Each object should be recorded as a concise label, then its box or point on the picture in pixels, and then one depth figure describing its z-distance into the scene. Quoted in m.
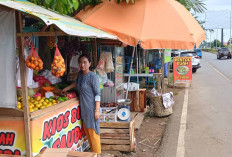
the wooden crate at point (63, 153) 2.61
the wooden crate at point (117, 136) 4.87
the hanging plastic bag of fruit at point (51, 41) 5.04
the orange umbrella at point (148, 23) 4.56
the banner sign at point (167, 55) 11.27
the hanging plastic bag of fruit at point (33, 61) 3.02
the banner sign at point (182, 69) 12.16
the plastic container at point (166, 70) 15.13
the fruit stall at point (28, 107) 2.96
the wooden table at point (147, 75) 9.27
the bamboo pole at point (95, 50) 5.77
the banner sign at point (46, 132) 3.27
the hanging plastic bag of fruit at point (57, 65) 3.19
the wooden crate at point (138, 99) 7.82
